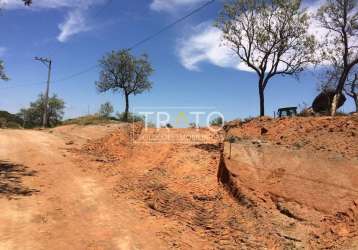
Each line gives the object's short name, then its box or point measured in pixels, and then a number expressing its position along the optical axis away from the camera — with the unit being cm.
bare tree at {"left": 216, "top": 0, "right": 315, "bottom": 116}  2418
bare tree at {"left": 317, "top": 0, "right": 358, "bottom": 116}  2251
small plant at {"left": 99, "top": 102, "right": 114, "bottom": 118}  4825
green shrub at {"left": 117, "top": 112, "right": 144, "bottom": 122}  3936
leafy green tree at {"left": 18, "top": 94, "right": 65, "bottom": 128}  5670
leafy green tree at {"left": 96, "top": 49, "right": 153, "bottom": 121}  3906
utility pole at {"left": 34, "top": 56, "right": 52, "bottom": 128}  3928
